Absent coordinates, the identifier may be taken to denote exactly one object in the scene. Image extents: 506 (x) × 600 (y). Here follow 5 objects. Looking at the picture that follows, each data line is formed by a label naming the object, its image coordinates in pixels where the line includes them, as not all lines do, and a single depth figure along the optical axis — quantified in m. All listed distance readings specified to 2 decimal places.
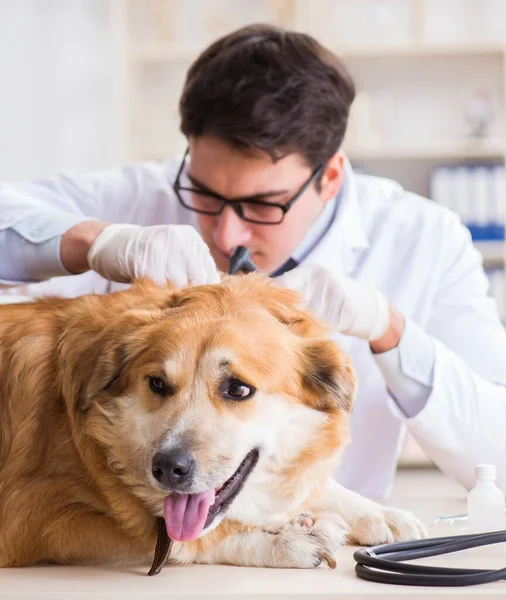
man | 1.64
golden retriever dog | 1.20
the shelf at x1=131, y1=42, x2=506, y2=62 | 4.41
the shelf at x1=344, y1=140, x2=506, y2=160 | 4.40
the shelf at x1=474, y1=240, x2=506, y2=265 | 4.36
